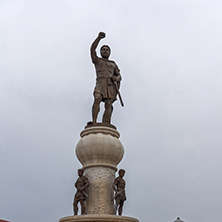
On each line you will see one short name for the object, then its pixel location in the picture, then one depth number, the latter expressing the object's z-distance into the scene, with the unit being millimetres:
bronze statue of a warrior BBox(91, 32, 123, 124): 13609
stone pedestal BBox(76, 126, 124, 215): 12086
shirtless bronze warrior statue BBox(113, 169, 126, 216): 11836
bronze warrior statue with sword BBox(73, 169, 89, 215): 11922
